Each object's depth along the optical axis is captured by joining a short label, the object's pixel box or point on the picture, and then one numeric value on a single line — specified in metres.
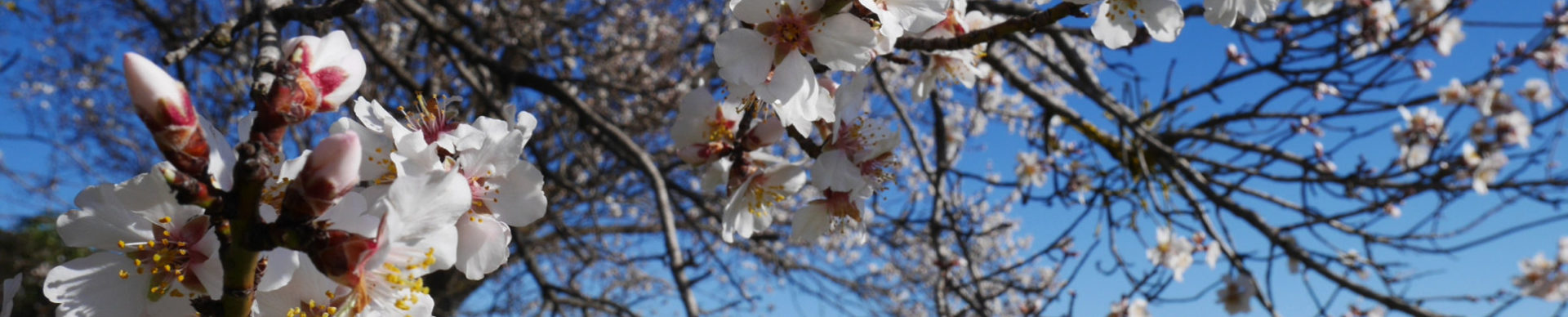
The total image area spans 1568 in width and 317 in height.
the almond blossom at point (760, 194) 0.36
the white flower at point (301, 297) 0.25
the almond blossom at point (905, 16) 0.28
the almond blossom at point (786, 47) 0.29
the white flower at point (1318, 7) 0.43
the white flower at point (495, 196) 0.27
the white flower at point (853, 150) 0.34
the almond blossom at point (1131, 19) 0.33
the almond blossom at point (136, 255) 0.25
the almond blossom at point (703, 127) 0.37
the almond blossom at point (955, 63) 0.35
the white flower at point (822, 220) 0.38
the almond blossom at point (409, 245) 0.23
